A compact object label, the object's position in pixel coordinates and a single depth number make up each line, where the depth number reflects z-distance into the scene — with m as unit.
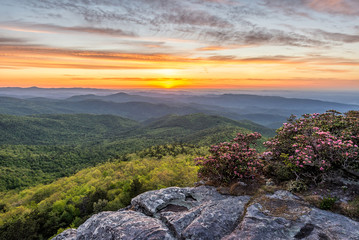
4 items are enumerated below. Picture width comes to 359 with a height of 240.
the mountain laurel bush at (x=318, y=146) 11.13
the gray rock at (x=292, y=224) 7.80
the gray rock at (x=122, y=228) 8.67
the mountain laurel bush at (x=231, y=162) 13.30
